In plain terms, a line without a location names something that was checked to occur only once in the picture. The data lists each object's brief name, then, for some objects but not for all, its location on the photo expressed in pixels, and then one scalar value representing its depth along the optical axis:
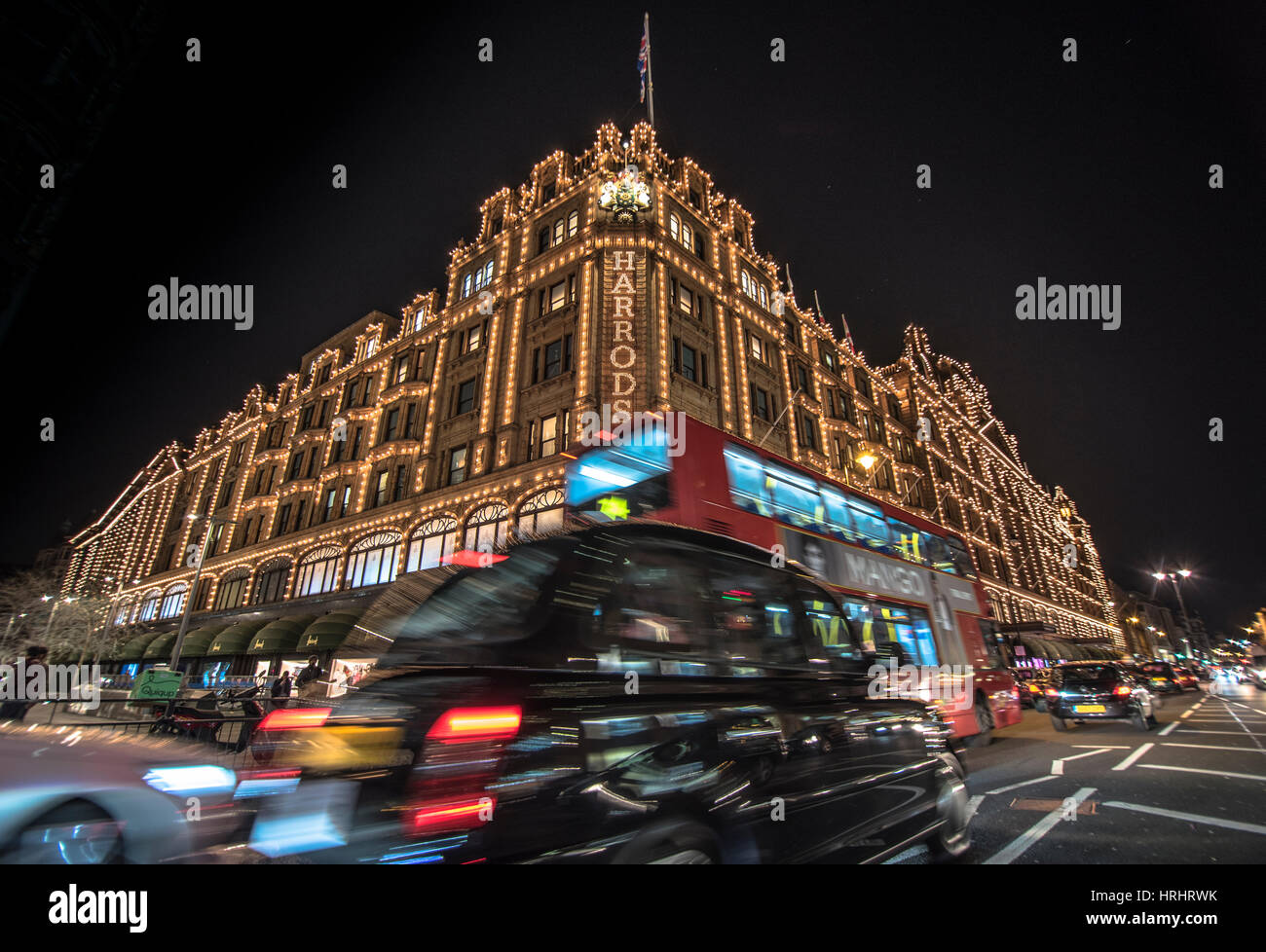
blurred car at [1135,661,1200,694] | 23.02
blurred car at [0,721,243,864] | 2.91
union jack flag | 25.93
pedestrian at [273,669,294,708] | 16.12
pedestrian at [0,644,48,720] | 9.34
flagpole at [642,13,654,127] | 26.41
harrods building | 21.81
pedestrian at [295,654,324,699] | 17.02
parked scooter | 11.38
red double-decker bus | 8.02
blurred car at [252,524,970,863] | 2.08
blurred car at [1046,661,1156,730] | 12.06
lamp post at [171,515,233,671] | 20.80
